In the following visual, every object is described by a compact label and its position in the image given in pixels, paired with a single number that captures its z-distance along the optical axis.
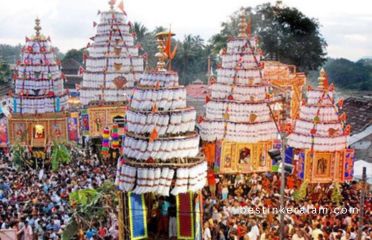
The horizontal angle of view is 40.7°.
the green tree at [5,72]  55.50
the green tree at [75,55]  64.38
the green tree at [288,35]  46.94
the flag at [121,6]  29.84
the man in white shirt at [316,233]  13.75
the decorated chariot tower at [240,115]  22.48
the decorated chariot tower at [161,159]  13.06
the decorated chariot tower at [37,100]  26.73
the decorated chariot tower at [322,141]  20.17
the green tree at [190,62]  56.06
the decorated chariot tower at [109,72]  28.06
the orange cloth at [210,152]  22.92
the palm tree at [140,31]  56.97
